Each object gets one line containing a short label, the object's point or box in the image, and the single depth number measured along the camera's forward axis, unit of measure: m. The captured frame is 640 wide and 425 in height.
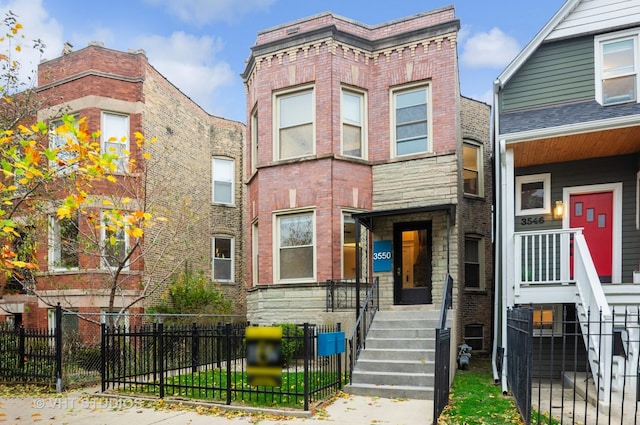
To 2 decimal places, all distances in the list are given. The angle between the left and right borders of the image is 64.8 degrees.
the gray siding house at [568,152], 10.00
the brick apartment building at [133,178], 14.59
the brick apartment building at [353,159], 12.30
